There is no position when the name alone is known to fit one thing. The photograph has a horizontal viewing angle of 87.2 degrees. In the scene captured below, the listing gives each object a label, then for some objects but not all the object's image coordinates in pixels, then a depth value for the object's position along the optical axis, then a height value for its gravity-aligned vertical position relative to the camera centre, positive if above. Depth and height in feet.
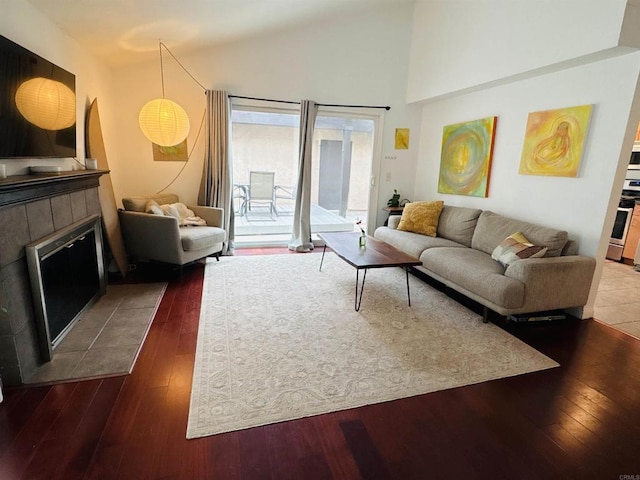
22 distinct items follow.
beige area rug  6.25 -4.10
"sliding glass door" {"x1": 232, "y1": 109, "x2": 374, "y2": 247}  16.19 -0.16
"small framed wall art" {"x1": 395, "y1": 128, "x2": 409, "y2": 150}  17.11 +1.85
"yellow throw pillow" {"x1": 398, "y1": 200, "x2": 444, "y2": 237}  14.20 -1.75
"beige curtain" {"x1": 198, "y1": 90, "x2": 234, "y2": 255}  14.10 +0.24
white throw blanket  12.29 -1.91
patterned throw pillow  9.61 -1.96
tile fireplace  5.90 -1.93
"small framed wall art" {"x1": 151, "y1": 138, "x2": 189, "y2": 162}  14.14 +0.34
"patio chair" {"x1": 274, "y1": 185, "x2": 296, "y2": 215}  17.10 -1.22
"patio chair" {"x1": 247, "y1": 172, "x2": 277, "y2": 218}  16.63 -1.09
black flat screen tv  6.11 +0.76
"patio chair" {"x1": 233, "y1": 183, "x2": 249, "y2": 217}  16.35 -1.52
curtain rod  14.70 +2.99
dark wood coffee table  9.98 -2.54
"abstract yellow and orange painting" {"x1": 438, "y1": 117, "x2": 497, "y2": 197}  13.28 +0.91
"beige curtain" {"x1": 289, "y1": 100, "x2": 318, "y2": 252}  15.38 -0.81
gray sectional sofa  8.93 -2.53
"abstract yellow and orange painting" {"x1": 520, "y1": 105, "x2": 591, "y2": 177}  9.84 +1.33
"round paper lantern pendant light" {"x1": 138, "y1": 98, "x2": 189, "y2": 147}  11.94 +1.37
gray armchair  11.53 -2.63
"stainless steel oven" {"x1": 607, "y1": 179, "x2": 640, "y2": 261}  15.32 -1.29
